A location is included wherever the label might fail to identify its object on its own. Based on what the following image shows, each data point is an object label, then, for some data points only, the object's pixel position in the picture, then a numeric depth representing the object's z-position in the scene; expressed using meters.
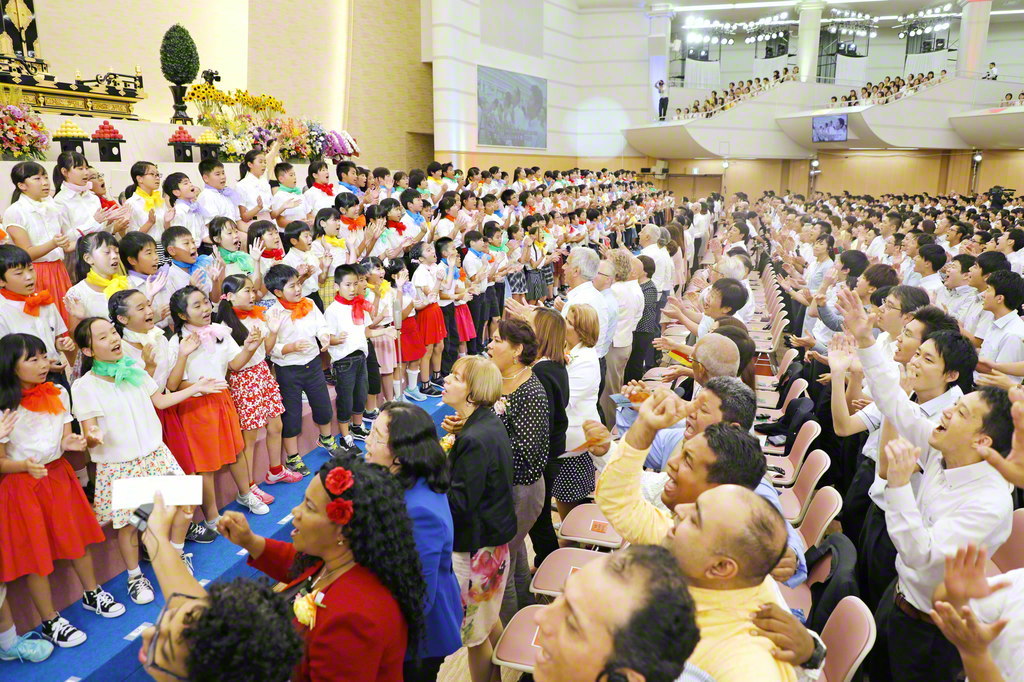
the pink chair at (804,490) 3.43
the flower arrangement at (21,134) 5.56
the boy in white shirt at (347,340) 4.74
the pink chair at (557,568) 2.86
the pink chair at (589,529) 3.23
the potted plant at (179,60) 8.97
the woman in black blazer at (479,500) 2.58
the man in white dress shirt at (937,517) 2.11
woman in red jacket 1.80
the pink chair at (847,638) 2.03
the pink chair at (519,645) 2.42
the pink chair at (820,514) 2.95
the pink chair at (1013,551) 2.62
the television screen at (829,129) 21.72
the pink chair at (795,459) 3.88
